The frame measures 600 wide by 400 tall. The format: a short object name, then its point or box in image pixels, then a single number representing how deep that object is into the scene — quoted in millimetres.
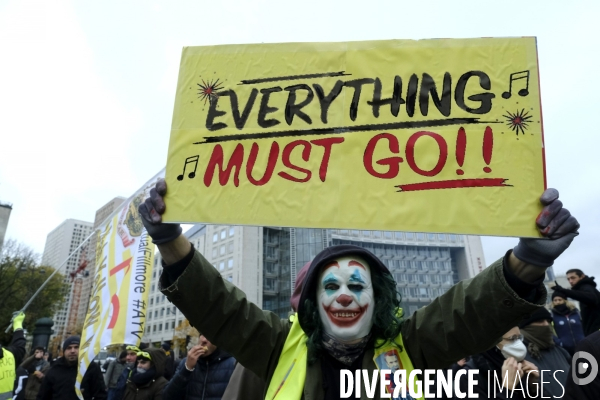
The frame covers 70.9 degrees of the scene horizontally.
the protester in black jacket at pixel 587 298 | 5582
